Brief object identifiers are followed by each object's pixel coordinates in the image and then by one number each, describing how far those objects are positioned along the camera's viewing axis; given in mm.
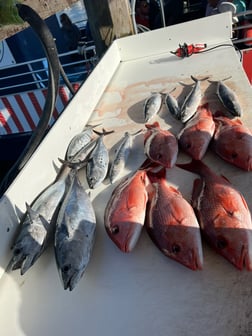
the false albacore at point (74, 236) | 1287
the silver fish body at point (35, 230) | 1397
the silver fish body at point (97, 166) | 1822
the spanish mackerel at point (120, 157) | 1848
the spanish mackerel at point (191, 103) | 2139
